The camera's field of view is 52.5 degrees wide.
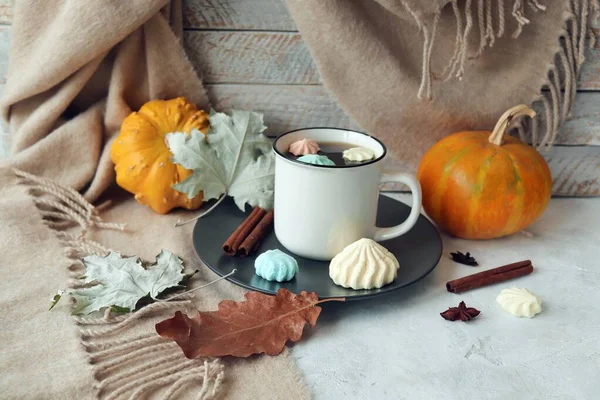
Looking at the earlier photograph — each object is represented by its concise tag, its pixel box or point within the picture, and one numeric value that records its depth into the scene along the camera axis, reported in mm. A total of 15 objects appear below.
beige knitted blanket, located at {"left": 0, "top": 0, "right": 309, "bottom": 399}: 682
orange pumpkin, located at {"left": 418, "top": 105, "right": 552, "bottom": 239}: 977
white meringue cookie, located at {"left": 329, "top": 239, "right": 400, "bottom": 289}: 814
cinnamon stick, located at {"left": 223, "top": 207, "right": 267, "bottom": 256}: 895
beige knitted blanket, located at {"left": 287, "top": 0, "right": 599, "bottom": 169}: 1025
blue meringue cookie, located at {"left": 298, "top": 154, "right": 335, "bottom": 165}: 854
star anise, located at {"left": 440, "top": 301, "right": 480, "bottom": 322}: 812
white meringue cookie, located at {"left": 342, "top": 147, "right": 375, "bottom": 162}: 879
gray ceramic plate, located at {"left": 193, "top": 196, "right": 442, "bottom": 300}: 818
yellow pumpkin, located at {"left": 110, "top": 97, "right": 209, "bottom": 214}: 1041
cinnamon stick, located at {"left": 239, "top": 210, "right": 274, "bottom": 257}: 896
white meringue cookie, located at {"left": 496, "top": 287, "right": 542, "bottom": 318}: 826
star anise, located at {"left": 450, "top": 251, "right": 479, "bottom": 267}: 961
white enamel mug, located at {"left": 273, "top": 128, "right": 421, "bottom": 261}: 835
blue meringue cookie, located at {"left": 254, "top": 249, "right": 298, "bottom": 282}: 824
